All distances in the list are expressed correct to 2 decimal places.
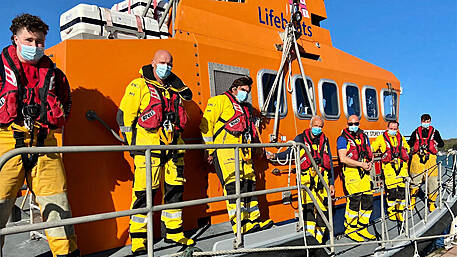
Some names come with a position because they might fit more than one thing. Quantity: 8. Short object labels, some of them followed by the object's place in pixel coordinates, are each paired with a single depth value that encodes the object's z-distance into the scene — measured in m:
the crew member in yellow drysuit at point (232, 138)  3.26
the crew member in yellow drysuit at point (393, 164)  5.49
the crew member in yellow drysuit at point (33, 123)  2.13
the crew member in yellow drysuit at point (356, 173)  4.56
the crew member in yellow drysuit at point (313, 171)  4.22
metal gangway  1.64
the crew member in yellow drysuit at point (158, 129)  2.72
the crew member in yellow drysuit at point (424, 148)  6.56
